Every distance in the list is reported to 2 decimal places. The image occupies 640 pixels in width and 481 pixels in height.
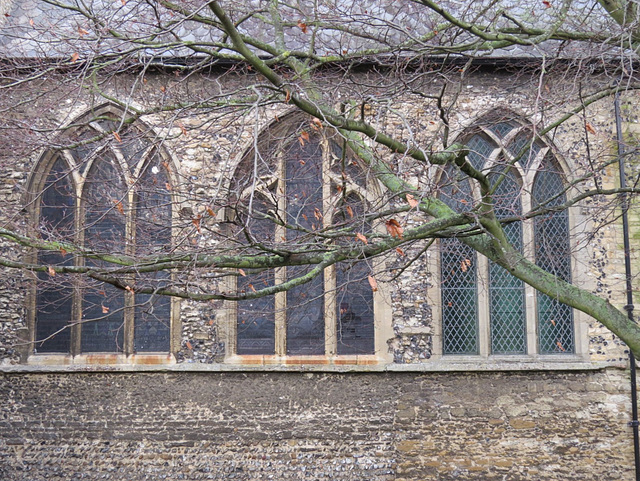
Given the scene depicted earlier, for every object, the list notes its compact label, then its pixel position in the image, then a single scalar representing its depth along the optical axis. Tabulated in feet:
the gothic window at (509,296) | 25.25
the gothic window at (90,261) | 25.14
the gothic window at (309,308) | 25.18
